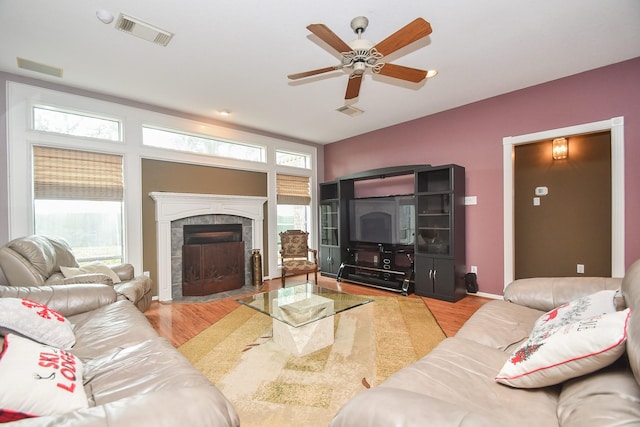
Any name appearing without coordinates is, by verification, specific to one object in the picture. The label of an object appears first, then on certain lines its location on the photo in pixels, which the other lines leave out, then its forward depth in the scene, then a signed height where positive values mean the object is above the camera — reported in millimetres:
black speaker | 4129 -1033
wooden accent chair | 4684 -739
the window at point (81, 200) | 3355 +181
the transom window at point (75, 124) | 3361 +1129
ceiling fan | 1947 +1224
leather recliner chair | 2387 -471
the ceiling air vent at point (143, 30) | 2334 +1570
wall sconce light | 4125 +882
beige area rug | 1771 -1203
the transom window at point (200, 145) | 4164 +1104
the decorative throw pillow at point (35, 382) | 913 -594
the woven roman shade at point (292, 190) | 5574 +452
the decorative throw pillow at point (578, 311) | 1306 -487
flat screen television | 4504 -143
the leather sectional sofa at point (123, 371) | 805 -721
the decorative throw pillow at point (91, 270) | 2773 -563
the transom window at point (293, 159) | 5637 +1090
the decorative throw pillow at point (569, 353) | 941 -518
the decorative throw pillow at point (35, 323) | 1434 -571
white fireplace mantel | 4051 +49
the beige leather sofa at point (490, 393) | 821 -684
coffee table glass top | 2477 -903
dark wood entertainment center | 4012 -369
